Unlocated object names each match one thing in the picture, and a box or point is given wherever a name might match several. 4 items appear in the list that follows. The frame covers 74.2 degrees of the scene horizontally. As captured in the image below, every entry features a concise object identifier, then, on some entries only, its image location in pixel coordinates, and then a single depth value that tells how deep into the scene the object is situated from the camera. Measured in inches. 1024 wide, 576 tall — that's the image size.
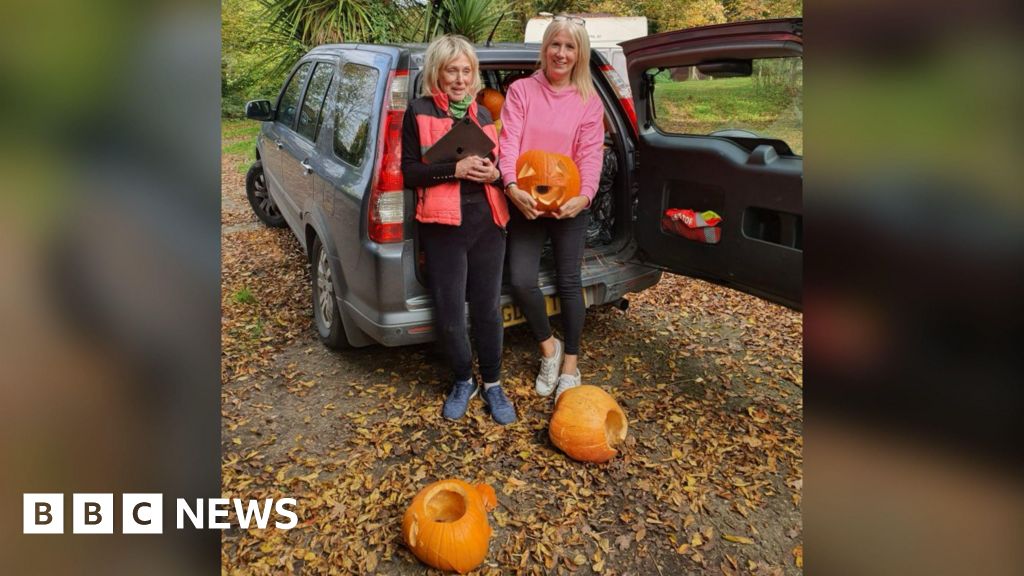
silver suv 117.3
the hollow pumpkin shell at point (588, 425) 123.5
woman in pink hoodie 127.9
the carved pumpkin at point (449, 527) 98.3
